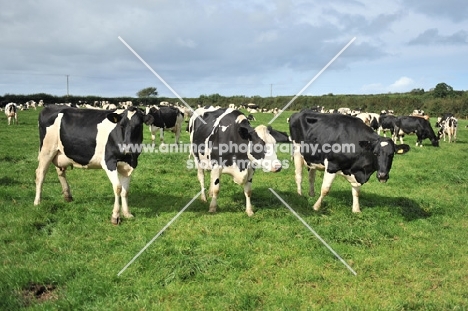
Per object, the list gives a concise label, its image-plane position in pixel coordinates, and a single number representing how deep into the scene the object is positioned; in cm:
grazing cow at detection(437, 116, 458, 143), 2819
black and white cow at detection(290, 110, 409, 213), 875
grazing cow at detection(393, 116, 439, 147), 2531
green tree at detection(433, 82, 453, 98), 7738
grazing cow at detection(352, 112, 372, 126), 3064
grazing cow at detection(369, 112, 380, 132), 3142
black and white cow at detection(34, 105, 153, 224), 812
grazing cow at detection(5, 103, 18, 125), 3120
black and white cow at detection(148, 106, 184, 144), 2003
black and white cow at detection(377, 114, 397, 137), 2955
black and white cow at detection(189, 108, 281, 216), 834
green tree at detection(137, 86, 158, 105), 11545
